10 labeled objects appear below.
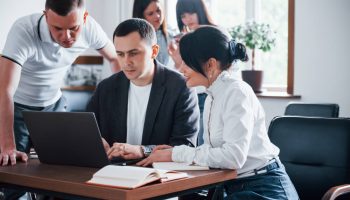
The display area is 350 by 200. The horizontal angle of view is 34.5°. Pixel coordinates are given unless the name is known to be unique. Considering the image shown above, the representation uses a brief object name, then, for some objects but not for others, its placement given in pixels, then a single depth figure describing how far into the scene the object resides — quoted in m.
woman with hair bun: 1.80
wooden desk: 1.48
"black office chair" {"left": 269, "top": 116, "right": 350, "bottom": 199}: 2.13
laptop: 1.78
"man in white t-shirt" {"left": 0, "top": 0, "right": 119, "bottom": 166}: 2.20
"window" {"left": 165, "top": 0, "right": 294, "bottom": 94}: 4.80
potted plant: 4.54
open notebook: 1.49
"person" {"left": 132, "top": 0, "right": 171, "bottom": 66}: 3.46
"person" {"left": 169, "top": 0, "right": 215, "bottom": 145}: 3.45
